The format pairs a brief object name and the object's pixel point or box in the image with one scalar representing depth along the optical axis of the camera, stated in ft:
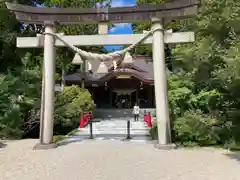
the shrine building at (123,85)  58.22
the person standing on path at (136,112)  44.10
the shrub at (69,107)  33.73
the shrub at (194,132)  19.11
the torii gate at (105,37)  17.80
